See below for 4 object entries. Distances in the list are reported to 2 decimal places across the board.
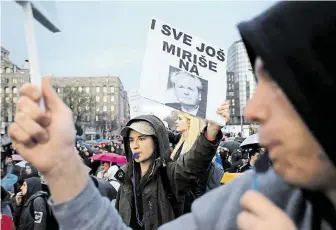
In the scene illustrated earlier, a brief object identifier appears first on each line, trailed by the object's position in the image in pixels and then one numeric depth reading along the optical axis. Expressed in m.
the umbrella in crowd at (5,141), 11.92
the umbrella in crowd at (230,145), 12.96
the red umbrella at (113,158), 9.20
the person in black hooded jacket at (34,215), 3.65
